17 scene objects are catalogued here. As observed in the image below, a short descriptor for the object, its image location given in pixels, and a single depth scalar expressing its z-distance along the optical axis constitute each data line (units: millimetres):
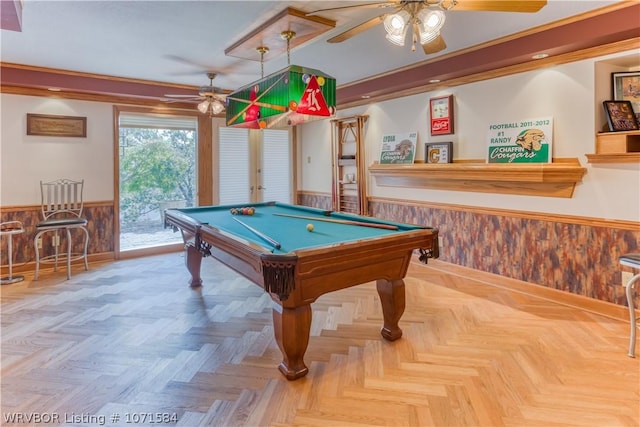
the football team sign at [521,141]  3461
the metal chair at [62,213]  4426
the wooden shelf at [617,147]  2906
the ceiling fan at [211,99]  4180
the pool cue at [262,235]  2301
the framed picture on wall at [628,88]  3052
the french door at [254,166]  6090
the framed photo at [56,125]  4566
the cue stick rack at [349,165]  5578
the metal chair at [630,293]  2422
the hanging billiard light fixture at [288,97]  2830
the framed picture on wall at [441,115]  4301
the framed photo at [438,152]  4324
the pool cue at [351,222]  2844
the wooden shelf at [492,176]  3325
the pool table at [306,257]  2107
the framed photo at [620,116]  2984
